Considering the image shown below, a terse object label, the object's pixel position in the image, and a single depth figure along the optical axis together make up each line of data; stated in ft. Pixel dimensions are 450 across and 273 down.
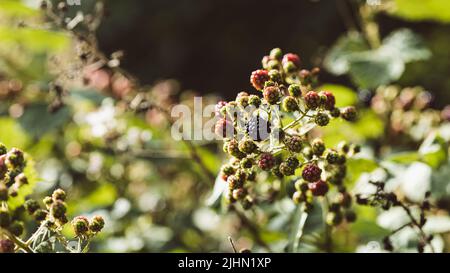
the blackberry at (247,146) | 2.11
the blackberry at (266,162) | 2.13
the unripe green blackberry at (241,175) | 2.16
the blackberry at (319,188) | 2.23
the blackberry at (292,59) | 2.32
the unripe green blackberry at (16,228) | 2.07
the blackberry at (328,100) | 2.18
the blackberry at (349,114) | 2.25
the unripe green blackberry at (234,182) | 2.15
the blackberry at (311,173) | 2.14
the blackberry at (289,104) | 2.14
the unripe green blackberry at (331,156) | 2.19
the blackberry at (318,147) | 2.20
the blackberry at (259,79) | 2.20
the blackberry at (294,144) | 2.13
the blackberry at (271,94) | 2.12
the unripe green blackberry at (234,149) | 2.12
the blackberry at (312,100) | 2.14
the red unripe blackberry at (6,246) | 2.03
